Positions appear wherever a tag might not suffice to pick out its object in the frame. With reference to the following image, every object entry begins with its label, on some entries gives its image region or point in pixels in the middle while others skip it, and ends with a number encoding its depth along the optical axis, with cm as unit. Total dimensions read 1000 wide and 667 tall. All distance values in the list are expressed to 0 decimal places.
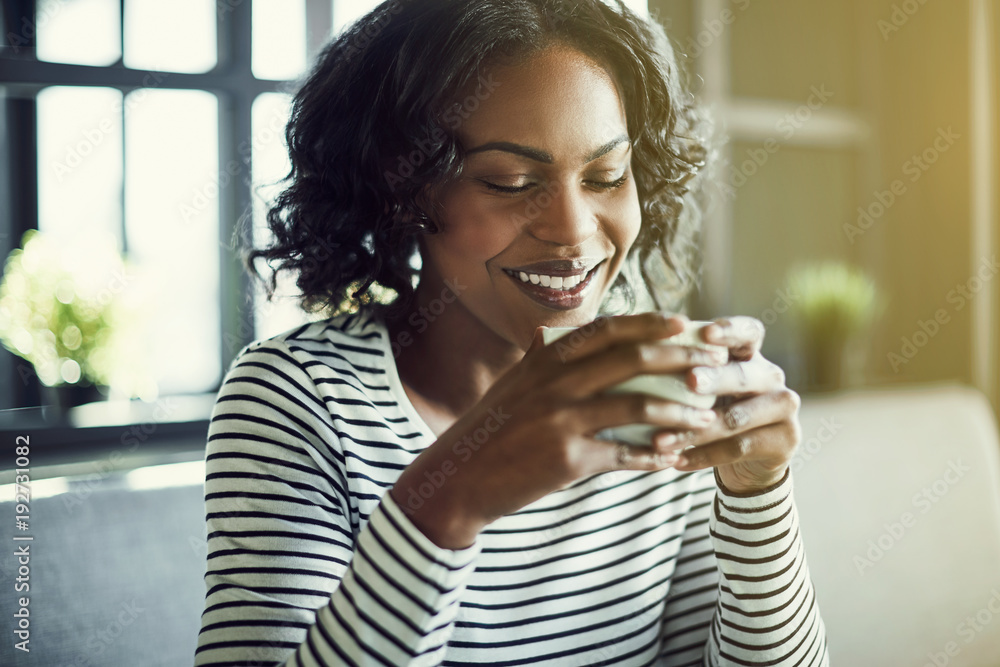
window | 187
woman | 59
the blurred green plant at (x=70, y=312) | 175
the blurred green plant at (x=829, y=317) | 264
